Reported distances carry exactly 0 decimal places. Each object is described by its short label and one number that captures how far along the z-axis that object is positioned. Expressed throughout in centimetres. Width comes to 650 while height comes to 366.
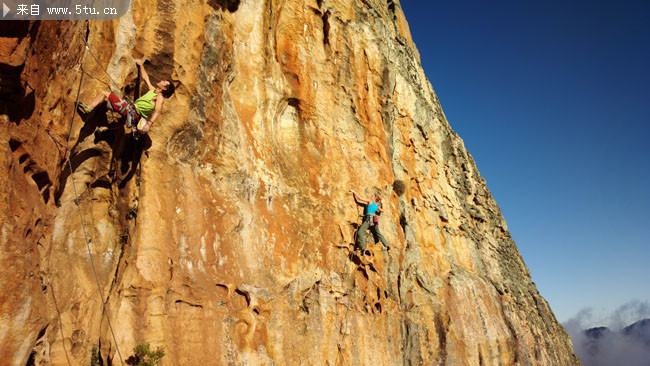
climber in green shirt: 791
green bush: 704
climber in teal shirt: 1278
